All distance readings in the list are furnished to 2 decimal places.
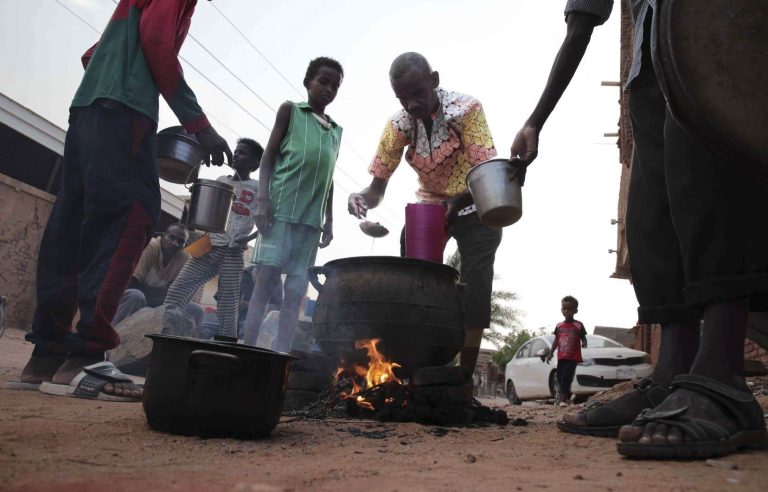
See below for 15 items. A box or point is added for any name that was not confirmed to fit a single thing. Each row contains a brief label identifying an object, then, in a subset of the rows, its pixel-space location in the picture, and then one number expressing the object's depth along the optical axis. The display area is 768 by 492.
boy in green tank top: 4.52
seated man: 7.07
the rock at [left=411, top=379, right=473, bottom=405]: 2.90
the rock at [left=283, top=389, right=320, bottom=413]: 3.24
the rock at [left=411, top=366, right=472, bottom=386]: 3.02
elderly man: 3.67
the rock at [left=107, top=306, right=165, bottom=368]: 5.38
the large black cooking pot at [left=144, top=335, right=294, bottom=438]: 1.91
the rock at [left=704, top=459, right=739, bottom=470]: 1.41
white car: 9.99
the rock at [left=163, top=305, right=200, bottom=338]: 5.52
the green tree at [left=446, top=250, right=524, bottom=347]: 32.62
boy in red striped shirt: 9.60
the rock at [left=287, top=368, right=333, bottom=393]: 3.29
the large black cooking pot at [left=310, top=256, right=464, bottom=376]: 3.10
